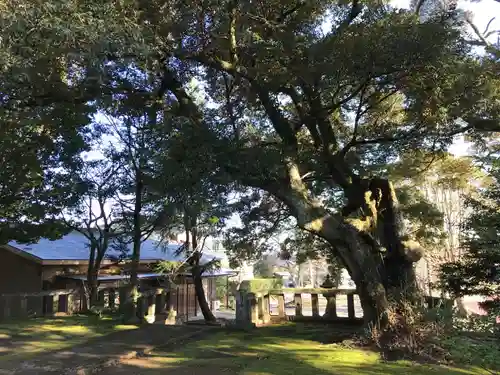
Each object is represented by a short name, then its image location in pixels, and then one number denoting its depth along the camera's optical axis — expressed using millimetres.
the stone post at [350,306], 11301
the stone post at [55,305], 11398
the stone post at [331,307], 11581
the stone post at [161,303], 12008
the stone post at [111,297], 13742
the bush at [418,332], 6148
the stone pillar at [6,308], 10329
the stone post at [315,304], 11875
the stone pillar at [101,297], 12120
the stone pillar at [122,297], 10508
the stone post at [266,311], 11852
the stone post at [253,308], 10820
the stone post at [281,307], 12258
